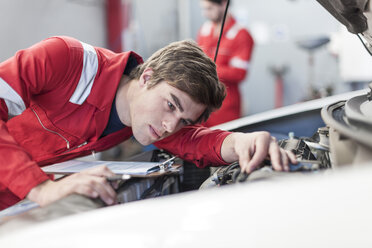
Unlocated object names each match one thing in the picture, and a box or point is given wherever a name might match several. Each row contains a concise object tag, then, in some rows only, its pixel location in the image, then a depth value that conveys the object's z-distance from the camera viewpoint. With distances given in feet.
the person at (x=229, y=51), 7.38
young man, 2.85
